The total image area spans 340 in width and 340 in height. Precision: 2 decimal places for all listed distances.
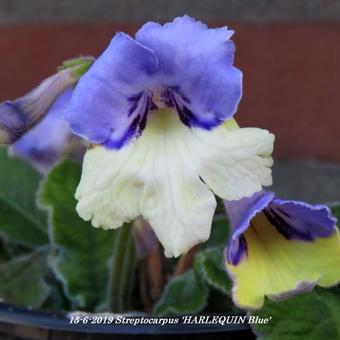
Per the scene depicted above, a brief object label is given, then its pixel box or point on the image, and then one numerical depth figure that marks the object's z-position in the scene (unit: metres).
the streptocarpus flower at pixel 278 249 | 0.25
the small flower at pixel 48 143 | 0.34
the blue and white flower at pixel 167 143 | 0.24
